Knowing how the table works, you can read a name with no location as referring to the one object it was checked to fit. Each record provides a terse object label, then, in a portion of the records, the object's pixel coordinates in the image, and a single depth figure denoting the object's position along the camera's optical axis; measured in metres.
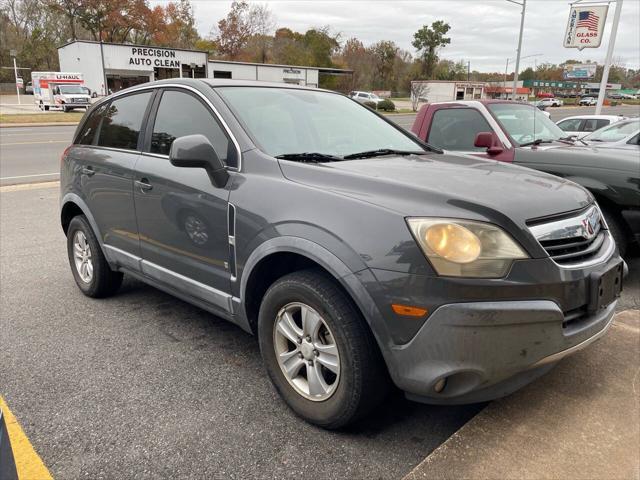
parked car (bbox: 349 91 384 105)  49.60
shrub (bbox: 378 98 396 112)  48.08
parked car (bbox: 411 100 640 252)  4.41
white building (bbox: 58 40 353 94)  47.28
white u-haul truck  36.31
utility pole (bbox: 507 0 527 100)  30.92
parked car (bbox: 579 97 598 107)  75.71
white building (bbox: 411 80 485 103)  65.56
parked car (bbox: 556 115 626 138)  13.04
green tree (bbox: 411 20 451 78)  93.81
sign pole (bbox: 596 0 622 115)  17.25
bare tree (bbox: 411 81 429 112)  53.41
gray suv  2.09
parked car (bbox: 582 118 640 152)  6.38
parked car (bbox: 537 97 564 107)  65.50
